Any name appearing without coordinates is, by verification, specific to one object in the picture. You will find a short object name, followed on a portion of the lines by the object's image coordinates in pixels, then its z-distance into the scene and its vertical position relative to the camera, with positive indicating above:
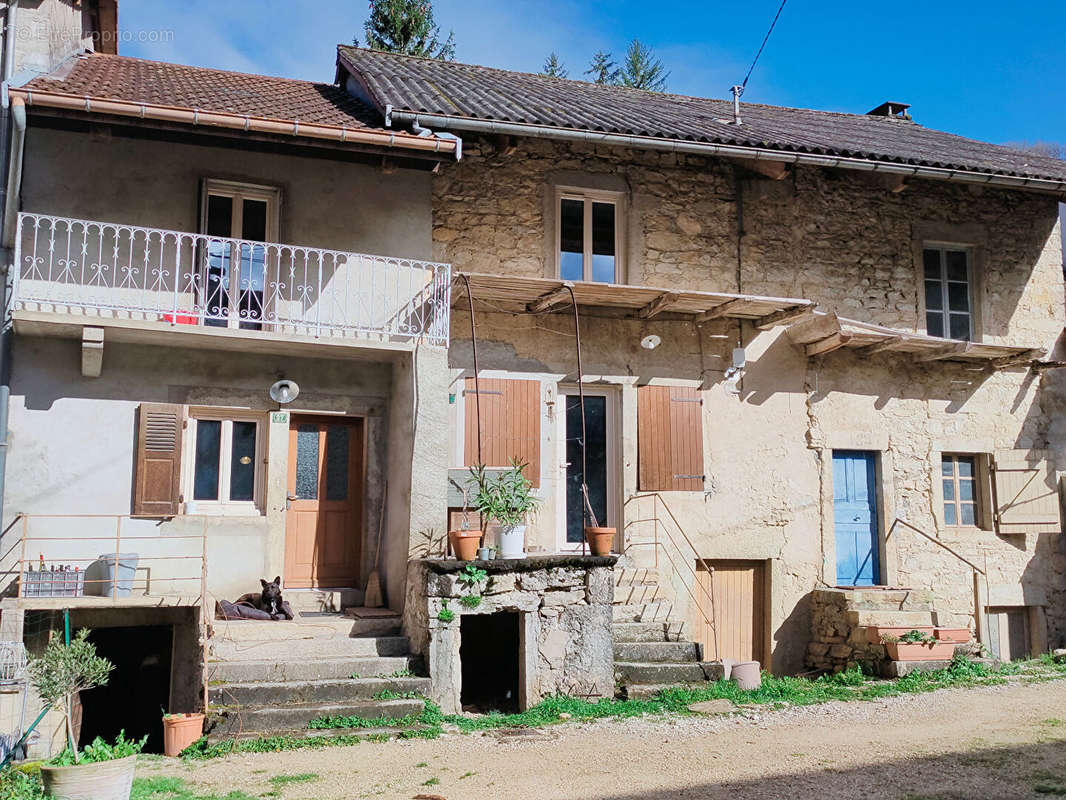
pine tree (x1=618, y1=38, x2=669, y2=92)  23.67 +11.18
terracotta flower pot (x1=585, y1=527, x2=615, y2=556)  9.42 -0.16
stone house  8.96 +1.59
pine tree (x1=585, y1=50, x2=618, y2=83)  23.72 +11.17
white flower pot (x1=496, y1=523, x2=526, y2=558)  9.14 -0.18
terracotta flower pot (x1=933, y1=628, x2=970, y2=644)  10.47 -1.20
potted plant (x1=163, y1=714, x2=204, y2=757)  7.36 -1.63
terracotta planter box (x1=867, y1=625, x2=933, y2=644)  10.41 -1.16
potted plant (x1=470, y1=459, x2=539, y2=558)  9.17 +0.15
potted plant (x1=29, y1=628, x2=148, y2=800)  5.61 -1.43
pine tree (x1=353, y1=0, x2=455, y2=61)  19.52 +10.06
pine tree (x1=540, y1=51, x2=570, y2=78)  23.09 +10.90
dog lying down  9.10 -0.82
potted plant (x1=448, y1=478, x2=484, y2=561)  8.84 -0.18
